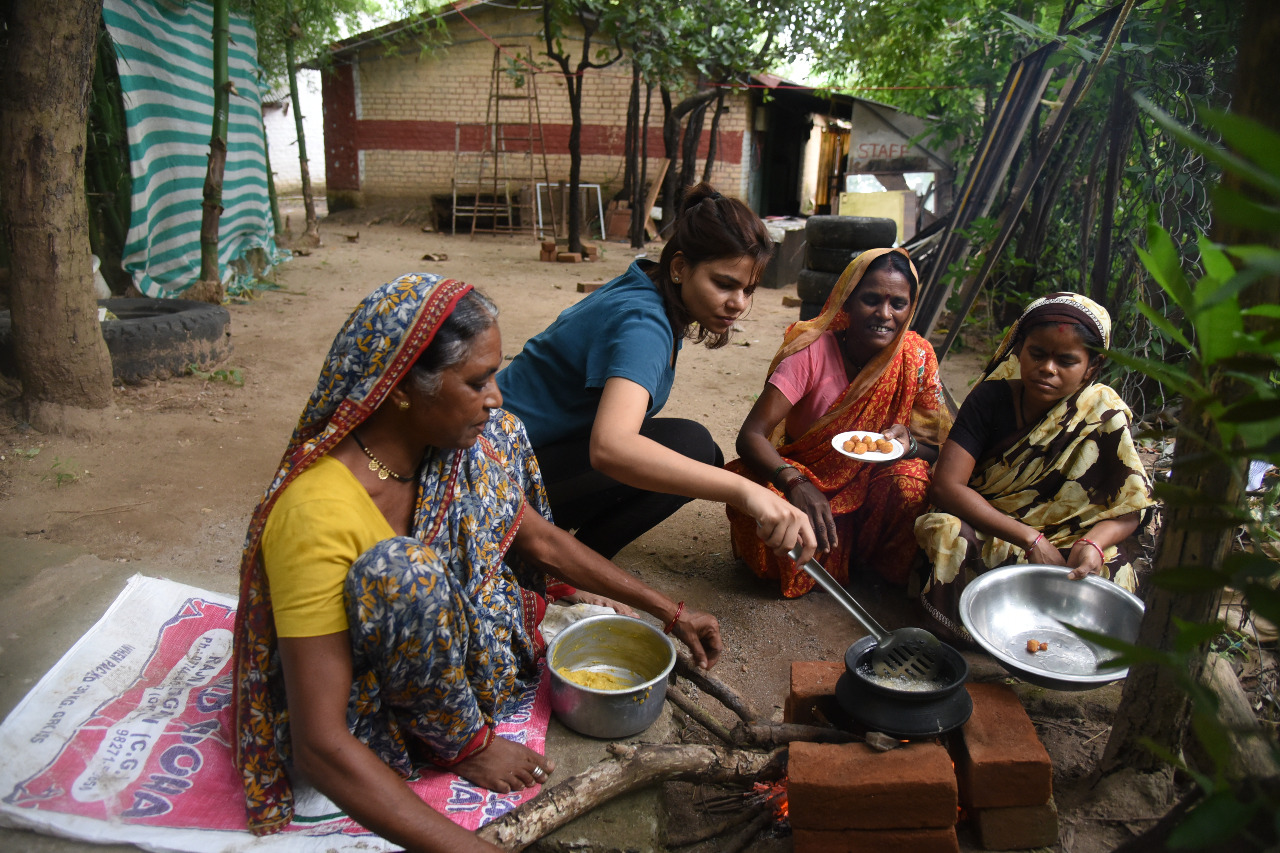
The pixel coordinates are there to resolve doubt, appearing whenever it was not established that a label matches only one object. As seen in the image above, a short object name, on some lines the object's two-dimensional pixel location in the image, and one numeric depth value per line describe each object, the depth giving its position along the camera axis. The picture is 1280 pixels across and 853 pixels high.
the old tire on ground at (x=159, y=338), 4.35
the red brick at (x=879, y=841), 1.66
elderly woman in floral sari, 1.38
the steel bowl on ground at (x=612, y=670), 1.90
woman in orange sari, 2.85
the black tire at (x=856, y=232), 5.73
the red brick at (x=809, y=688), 1.96
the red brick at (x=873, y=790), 1.61
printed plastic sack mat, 1.64
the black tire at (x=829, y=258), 5.86
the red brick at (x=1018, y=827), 1.73
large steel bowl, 2.03
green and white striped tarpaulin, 5.80
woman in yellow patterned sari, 2.42
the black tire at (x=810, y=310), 5.86
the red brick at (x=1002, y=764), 1.69
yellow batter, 2.09
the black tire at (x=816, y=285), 5.91
